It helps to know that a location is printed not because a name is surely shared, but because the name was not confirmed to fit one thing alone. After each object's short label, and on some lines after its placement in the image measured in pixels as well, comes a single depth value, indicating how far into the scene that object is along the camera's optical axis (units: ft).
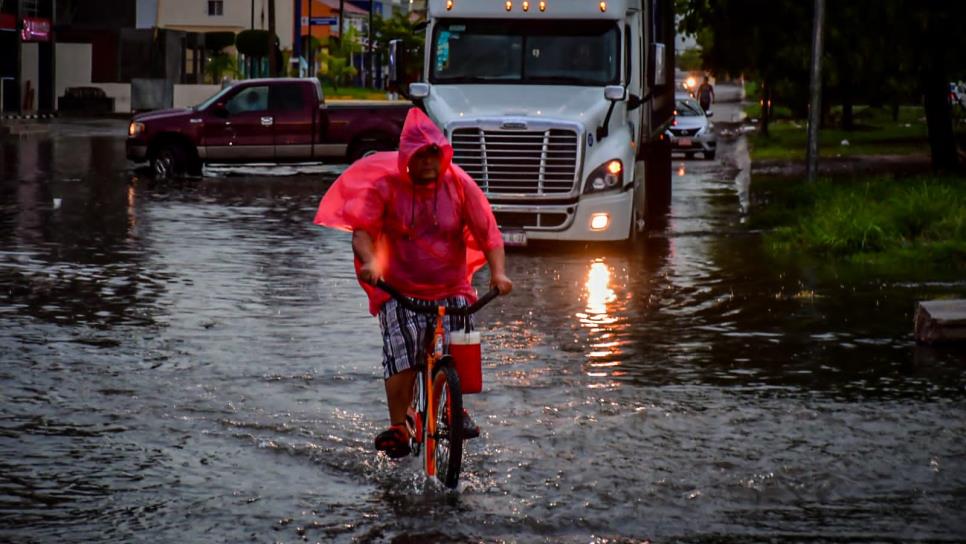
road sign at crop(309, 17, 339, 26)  332.60
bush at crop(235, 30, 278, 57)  253.24
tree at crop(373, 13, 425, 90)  401.27
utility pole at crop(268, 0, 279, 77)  201.36
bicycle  24.85
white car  135.03
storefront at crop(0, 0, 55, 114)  210.38
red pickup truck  107.86
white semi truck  61.87
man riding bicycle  26.12
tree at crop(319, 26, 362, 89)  391.04
